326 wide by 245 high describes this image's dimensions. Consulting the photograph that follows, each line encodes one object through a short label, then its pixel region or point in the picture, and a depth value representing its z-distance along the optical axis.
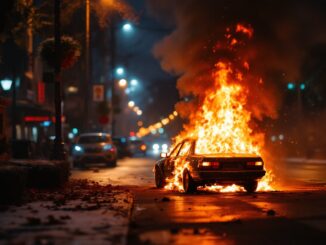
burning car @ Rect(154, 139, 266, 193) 17.06
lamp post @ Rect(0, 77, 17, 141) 29.42
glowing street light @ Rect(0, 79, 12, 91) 29.36
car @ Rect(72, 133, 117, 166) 35.81
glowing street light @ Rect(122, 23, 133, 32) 47.72
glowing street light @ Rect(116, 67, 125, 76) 72.19
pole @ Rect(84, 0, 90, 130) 35.63
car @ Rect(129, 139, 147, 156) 62.13
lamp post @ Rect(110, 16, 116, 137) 56.55
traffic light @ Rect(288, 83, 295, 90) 45.24
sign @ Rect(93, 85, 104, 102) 47.44
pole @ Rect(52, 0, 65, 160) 22.59
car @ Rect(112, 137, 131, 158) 51.44
